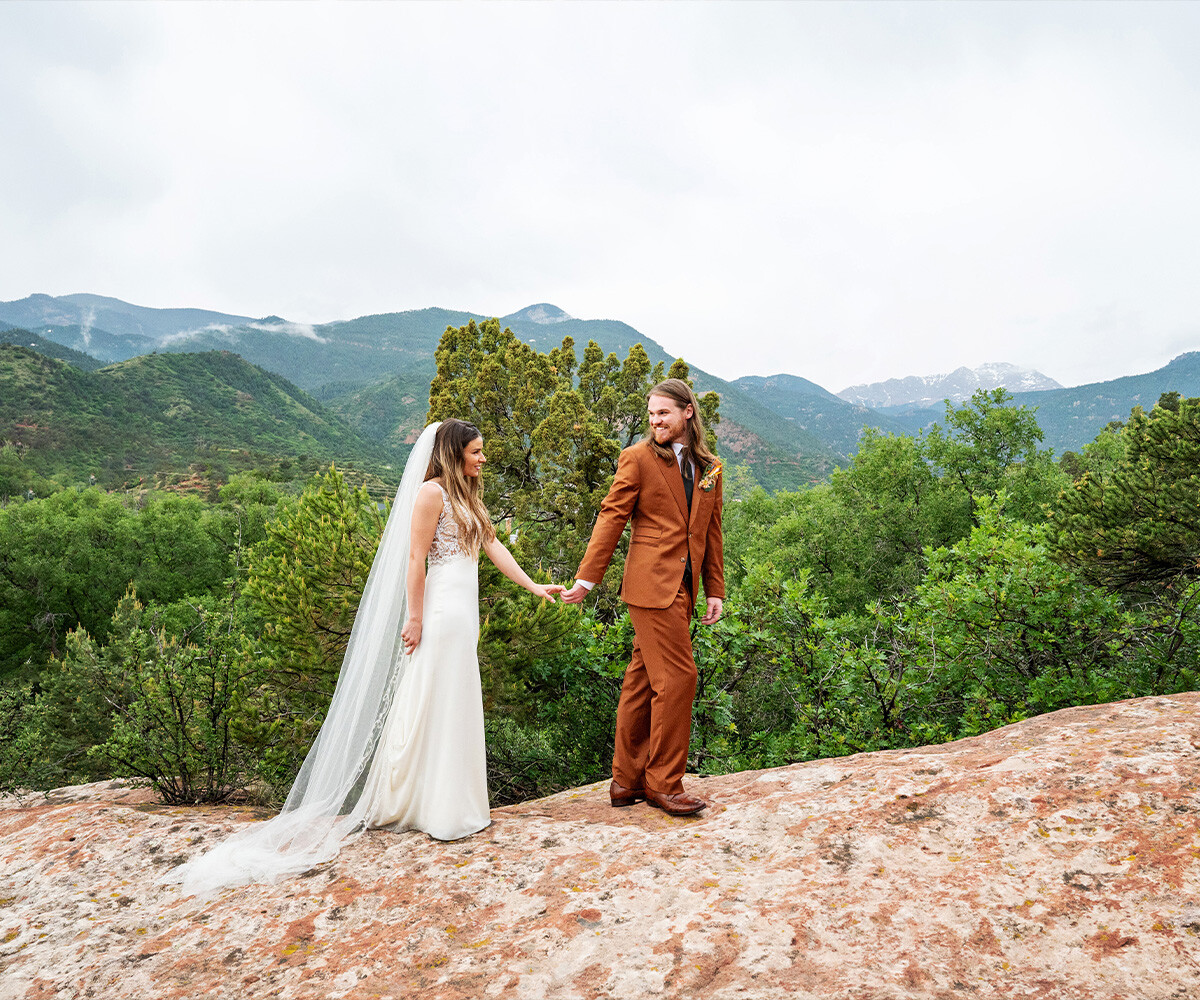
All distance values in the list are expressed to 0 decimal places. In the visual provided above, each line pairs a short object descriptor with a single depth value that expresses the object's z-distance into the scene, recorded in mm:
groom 3836
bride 3682
